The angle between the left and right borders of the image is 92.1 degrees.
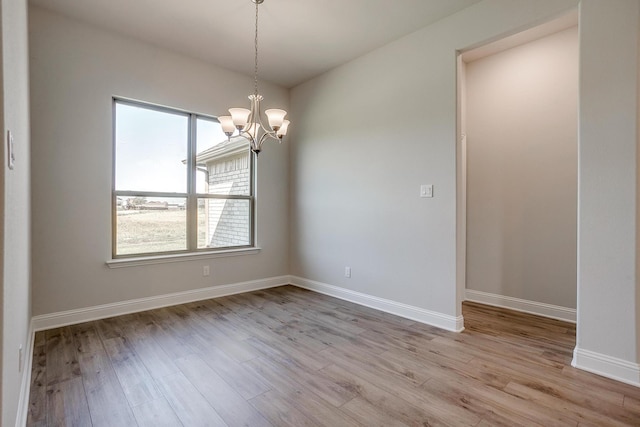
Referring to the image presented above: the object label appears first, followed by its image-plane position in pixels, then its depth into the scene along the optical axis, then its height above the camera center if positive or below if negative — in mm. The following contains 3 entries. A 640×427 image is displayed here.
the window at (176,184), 3451 +383
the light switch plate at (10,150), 1053 +234
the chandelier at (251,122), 2555 +800
